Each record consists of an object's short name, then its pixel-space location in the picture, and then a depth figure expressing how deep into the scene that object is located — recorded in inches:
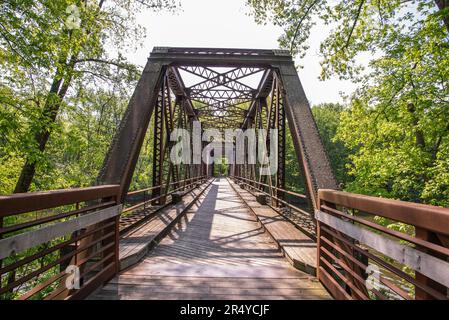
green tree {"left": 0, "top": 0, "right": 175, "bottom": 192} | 202.7
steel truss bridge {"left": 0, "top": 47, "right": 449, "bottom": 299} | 72.9
